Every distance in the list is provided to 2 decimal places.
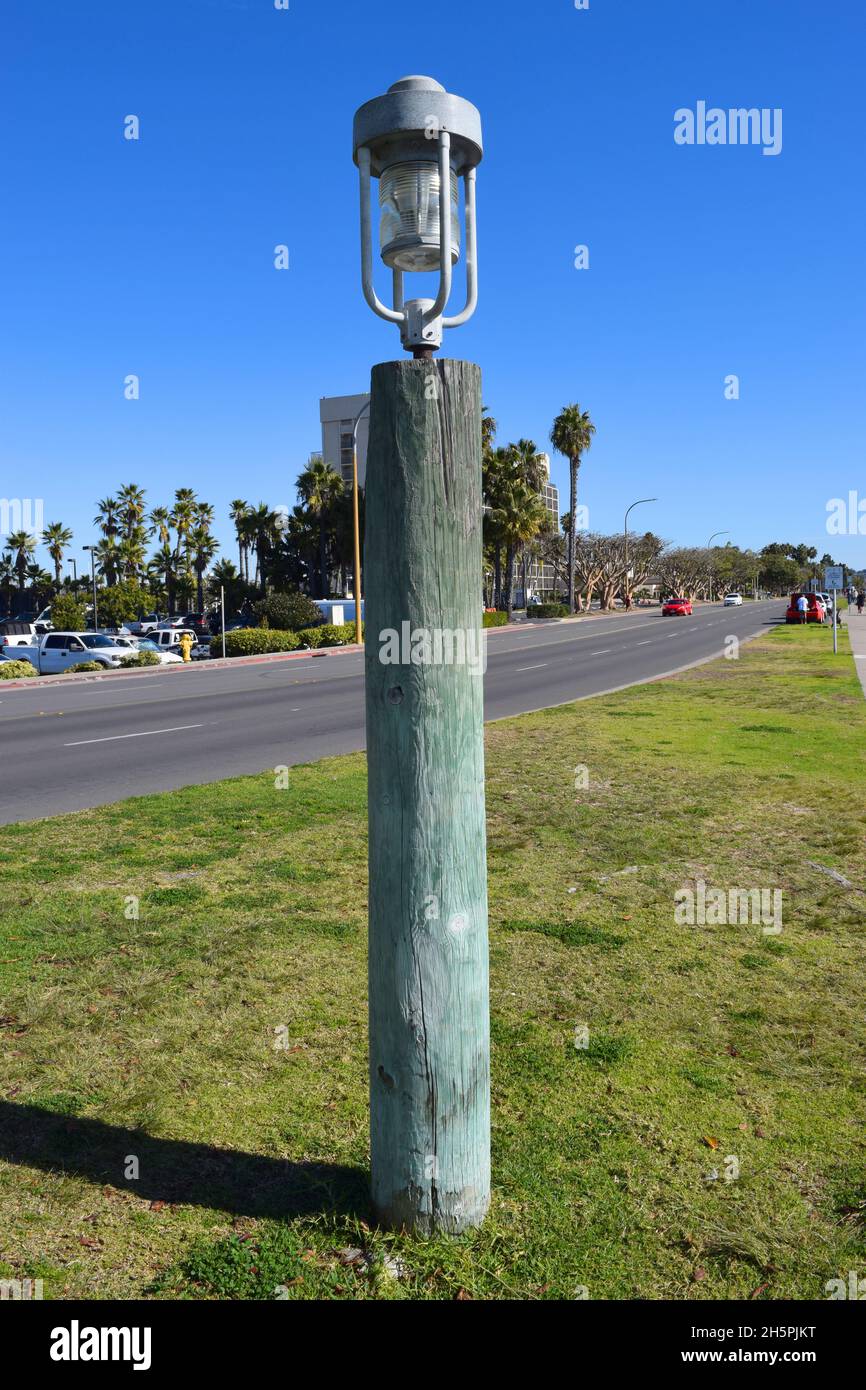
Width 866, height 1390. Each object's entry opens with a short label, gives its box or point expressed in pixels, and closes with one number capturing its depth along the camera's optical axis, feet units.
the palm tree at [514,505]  194.90
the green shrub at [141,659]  103.59
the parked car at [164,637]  135.65
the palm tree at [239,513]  251.80
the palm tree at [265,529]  248.52
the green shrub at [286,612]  139.95
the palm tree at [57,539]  308.60
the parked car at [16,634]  124.57
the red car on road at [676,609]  238.07
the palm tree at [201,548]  274.69
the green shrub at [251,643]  121.29
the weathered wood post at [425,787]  9.38
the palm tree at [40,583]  307.99
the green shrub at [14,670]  94.63
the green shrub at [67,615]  164.86
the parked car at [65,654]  103.04
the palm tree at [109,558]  261.85
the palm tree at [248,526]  248.93
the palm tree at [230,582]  261.03
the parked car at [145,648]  109.09
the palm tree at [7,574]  307.05
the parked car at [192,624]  182.79
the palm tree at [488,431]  202.80
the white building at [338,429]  408.87
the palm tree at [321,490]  221.05
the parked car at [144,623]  192.81
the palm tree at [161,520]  269.03
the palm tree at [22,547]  304.91
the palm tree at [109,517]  266.45
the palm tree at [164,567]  278.87
